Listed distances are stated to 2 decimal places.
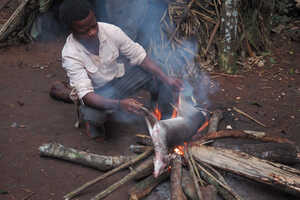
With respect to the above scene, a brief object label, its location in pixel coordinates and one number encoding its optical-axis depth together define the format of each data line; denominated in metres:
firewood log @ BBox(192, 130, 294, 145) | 3.07
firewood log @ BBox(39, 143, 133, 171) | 2.94
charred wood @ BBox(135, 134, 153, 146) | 3.00
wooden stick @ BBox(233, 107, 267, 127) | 3.80
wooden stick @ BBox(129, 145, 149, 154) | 2.95
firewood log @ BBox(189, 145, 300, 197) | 2.40
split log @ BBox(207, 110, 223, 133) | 3.42
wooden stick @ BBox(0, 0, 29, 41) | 5.91
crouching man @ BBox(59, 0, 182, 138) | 2.90
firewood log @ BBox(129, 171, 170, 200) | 2.52
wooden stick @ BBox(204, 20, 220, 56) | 5.07
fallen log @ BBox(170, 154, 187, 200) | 2.38
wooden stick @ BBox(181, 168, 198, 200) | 2.44
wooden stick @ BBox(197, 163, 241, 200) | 2.39
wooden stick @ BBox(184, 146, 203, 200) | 2.33
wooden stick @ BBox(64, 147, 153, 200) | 2.62
